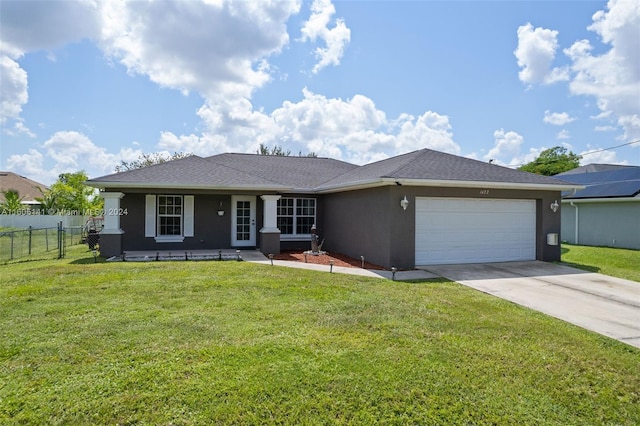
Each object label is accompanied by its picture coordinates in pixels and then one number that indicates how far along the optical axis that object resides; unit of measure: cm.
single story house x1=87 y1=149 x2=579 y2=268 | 1115
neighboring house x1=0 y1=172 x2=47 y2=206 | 3569
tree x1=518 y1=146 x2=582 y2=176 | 4562
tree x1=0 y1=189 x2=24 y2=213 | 2750
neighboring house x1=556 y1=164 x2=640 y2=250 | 1584
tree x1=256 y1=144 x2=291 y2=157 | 4778
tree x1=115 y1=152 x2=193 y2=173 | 3881
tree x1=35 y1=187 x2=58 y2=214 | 2689
